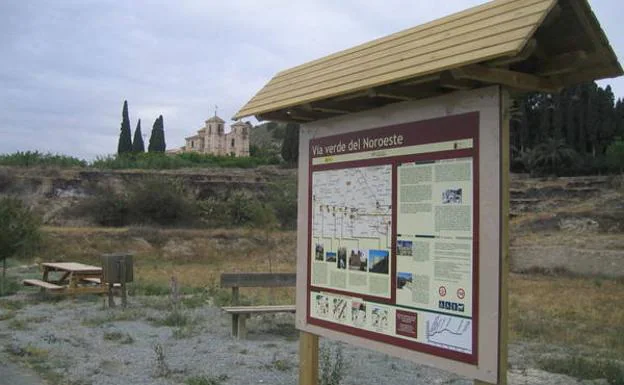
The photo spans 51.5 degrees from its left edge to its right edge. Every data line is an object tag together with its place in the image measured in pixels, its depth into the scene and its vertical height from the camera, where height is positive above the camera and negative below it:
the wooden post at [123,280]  13.41 -1.30
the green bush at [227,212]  49.09 +0.54
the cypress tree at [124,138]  74.62 +9.20
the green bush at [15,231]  16.17 -0.38
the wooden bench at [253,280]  12.43 -1.19
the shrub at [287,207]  42.88 +0.84
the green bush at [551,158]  54.22 +5.54
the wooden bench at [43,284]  14.23 -1.57
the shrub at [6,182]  48.94 +2.58
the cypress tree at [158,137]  81.75 +10.27
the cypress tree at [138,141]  76.81 +9.18
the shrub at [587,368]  7.69 -1.82
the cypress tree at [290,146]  67.88 +7.83
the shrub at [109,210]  46.38 +0.53
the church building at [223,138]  106.50 +13.52
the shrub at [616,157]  48.97 +5.11
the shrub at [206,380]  6.80 -1.75
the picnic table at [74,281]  14.17 -1.54
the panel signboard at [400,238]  4.27 -0.13
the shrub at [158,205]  46.50 +0.91
